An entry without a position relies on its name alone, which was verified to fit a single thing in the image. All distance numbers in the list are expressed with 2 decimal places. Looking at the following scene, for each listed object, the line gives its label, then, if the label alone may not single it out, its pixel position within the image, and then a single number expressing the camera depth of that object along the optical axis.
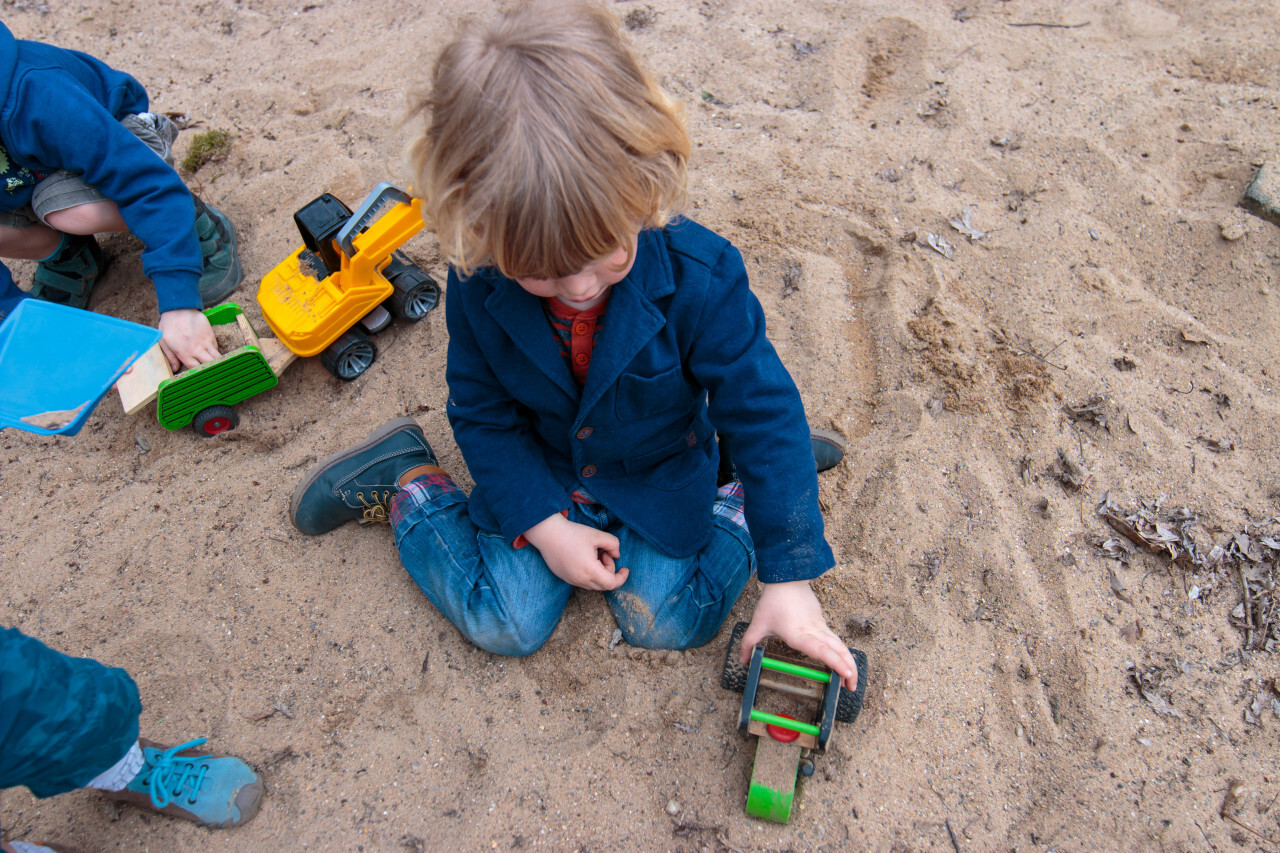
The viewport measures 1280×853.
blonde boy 0.96
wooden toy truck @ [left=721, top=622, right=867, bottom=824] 1.33
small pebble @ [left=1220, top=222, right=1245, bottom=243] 2.07
